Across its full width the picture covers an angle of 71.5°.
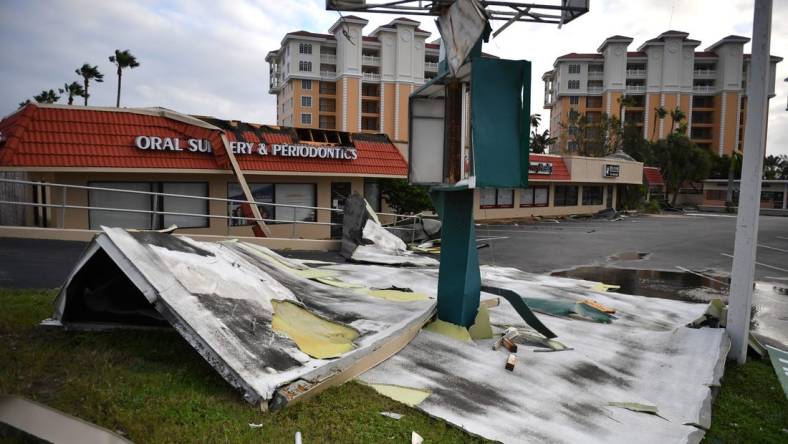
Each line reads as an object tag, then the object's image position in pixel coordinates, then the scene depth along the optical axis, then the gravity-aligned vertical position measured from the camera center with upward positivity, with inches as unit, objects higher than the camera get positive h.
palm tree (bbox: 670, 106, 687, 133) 3287.4 +401.3
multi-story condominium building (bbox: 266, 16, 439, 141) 3125.0 +566.6
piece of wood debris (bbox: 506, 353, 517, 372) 253.6 -85.0
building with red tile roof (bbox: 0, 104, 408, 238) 655.8 +18.5
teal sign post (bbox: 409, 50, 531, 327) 267.1 +16.6
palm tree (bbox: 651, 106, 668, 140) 3353.8 +424.8
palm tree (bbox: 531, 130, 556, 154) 3061.0 +213.9
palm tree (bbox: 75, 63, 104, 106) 2007.9 +359.0
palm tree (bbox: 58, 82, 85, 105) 2116.8 +309.7
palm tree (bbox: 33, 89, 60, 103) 2309.3 +310.4
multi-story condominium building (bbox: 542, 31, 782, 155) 3597.4 +647.3
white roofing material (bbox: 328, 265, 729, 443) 204.5 -92.9
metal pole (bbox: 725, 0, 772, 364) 332.8 -2.1
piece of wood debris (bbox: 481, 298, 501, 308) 366.6 -84.0
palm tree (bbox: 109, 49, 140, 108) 1796.3 +368.2
